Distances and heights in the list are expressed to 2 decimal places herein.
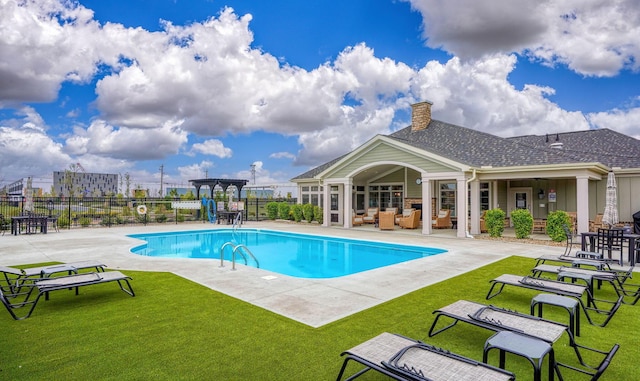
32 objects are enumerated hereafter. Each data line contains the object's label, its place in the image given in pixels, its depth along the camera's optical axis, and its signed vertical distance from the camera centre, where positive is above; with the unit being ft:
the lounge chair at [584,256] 21.54 -3.68
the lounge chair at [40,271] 19.03 -3.85
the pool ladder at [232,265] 24.94 -4.57
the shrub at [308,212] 68.80 -2.00
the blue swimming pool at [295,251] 31.45 -5.50
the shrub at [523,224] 42.11 -2.57
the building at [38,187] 97.52 +4.20
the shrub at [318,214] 67.15 -2.35
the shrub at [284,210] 75.51 -1.78
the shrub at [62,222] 57.93 -3.42
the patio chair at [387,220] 54.08 -2.79
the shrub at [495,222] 43.34 -2.46
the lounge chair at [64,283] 15.54 -3.91
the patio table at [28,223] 47.51 -3.00
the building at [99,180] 256.58 +15.78
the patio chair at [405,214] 57.10 -1.93
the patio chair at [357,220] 61.16 -3.16
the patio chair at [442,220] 55.52 -2.83
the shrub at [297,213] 71.77 -2.29
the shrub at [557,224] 38.96 -2.40
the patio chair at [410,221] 54.65 -2.93
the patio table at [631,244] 25.50 -3.01
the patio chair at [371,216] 62.57 -2.54
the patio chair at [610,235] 27.16 -2.53
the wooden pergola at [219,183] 72.79 +3.86
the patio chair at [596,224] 44.21 -2.70
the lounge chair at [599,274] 17.95 -3.78
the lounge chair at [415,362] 8.16 -3.96
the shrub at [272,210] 77.87 -1.85
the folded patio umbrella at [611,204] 32.86 -0.20
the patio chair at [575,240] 39.10 -4.29
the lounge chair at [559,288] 14.86 -3.87
